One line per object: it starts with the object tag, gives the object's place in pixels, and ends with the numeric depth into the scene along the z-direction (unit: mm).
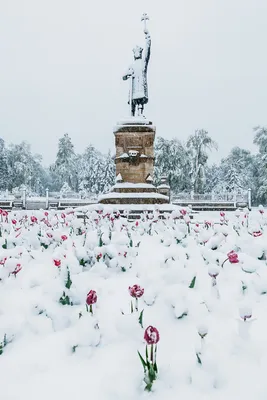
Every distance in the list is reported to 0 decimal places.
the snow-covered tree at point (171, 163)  44562
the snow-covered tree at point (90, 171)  54359
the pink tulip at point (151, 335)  1454
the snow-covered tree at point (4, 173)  56438
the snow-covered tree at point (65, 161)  59281
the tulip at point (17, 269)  2418
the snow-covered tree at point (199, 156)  43562
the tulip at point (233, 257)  2232
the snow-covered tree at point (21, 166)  57750
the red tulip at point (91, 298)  1782
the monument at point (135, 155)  13883
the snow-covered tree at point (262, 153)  38312
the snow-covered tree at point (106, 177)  53125
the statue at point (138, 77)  15352
